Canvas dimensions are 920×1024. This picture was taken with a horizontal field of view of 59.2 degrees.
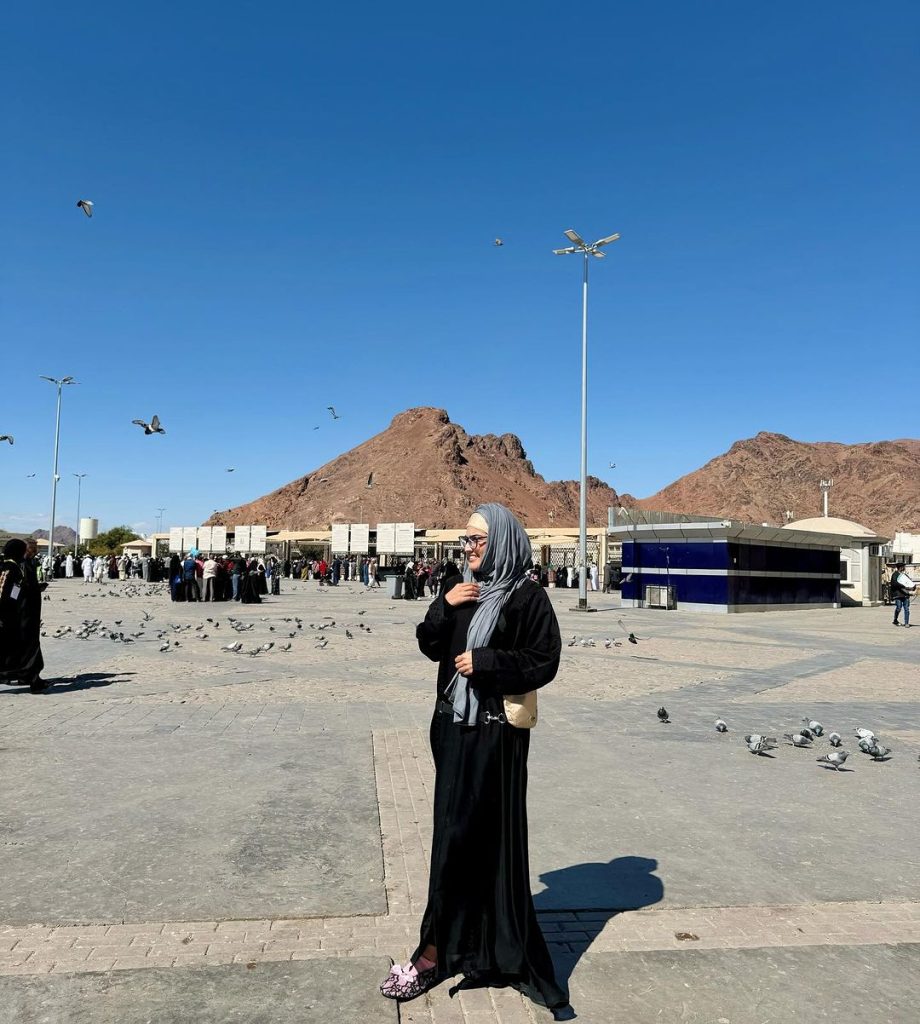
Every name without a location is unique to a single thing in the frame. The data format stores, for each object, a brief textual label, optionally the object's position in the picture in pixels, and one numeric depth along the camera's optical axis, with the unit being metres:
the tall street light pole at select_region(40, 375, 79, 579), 57.62
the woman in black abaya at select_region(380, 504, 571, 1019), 2.95
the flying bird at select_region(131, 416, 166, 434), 27.98
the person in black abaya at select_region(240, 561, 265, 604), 28.05
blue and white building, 26.75
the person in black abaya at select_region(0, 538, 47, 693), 9.30
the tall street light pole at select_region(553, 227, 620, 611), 25.62
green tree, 116.61
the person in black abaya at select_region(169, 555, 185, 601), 28.11
